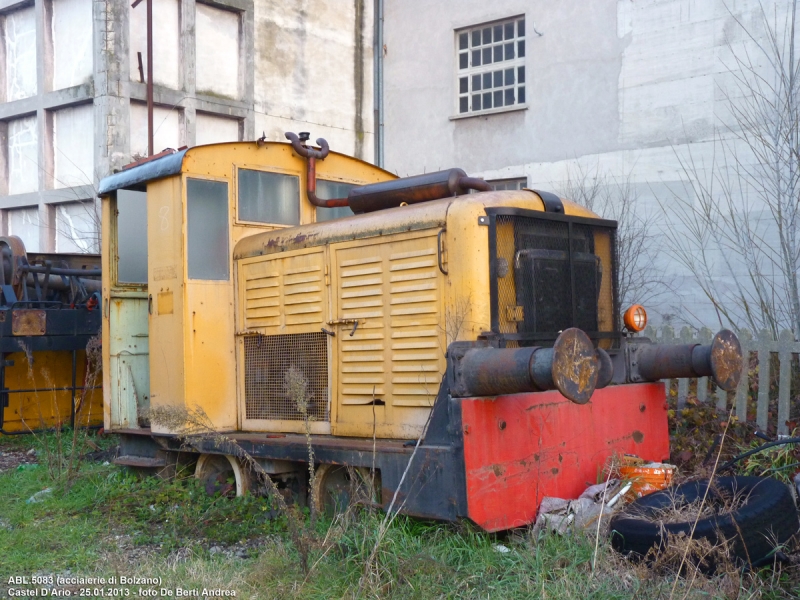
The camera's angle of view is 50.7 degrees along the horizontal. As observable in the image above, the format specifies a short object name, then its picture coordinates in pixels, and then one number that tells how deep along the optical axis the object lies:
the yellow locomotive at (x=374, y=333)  4.50
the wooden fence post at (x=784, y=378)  6.92
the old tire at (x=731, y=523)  4.00
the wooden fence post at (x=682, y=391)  7.53
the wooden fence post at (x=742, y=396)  7.04
